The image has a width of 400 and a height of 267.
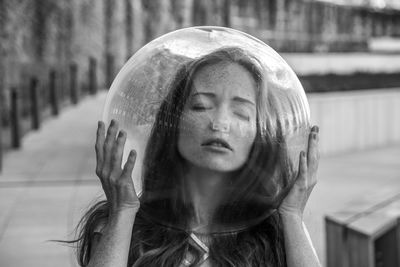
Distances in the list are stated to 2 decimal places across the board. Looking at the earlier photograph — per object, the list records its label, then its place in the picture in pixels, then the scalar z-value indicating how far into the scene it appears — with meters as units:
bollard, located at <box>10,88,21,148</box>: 10.40
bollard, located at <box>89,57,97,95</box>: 18.69
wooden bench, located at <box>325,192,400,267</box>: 4.74
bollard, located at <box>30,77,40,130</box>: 12.27
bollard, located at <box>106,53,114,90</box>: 19.83
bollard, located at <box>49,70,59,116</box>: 14.31
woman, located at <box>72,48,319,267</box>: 1.91
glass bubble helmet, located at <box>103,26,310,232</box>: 1.95
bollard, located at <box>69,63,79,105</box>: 16.33
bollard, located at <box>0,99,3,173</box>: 8.96
